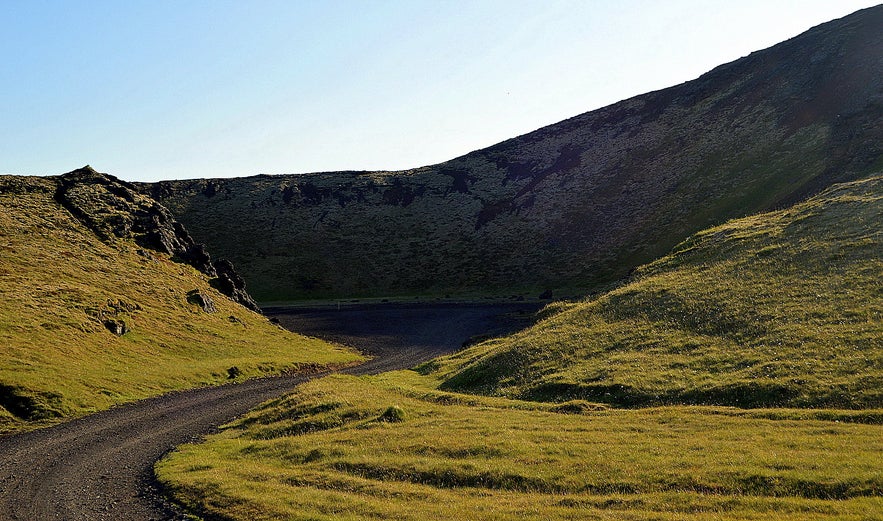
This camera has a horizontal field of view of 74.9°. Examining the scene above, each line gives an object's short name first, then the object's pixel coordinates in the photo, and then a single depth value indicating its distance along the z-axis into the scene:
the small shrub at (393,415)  30.59
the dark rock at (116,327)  54.75
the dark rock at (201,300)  71.81
